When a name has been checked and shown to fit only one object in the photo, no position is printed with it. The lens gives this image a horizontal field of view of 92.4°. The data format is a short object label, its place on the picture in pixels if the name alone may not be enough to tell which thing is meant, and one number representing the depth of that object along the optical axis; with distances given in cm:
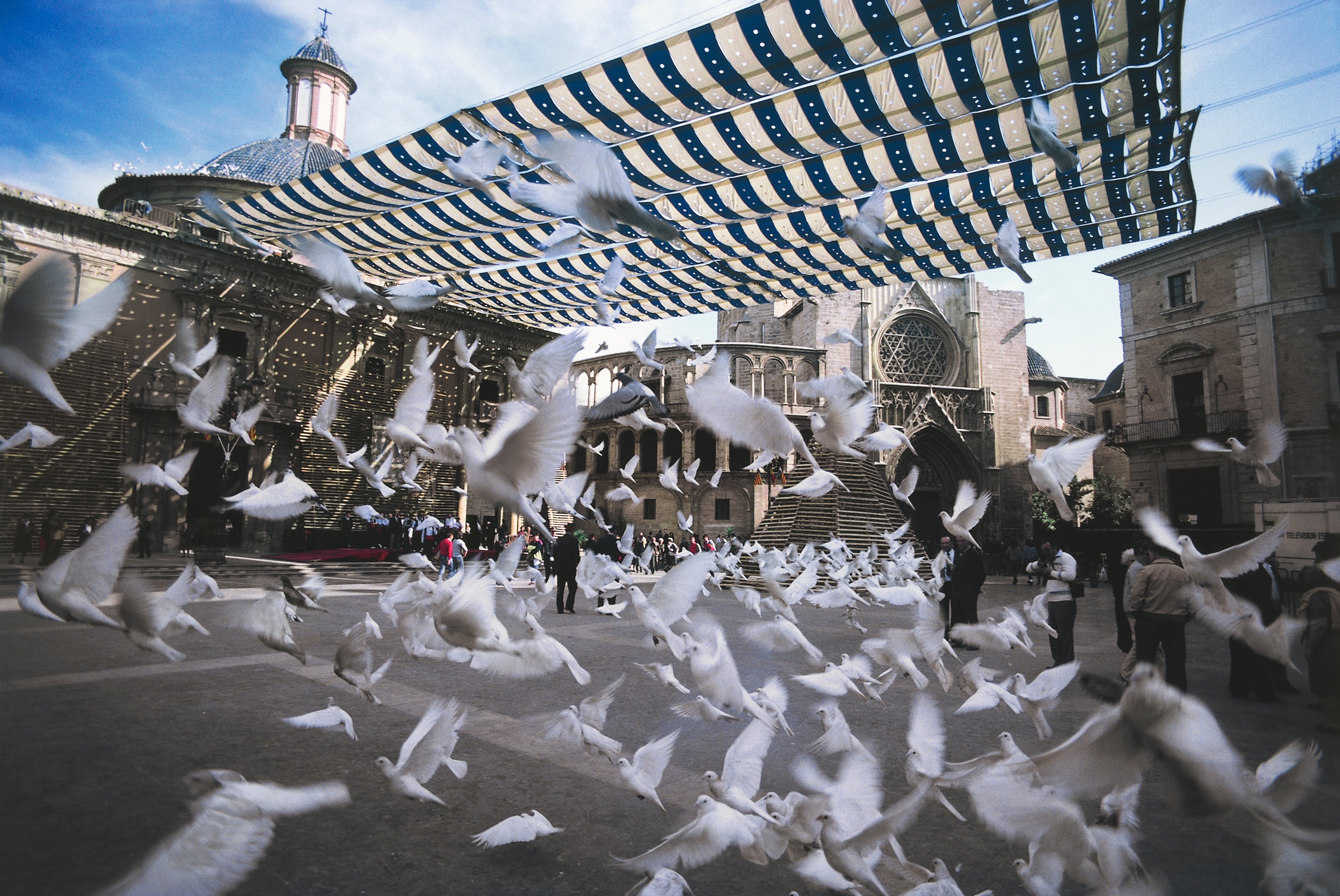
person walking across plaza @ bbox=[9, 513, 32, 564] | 1483
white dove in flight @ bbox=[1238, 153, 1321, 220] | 344
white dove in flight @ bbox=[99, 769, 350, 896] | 182
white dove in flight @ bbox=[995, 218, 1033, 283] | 511
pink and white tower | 2725
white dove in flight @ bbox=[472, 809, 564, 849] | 251
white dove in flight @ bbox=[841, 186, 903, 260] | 461
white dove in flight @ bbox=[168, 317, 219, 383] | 485
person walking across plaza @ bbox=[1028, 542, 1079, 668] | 603
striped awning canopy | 573
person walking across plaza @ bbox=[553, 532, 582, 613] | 1079
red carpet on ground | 1819
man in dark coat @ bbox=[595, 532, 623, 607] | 1214
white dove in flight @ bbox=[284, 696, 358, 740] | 355
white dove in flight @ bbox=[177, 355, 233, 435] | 440
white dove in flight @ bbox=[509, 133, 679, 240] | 287
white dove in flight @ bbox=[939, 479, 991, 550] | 473
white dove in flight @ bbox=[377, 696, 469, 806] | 271
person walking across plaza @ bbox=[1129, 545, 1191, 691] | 495
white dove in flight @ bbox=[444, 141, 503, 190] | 454
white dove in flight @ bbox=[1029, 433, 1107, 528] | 406
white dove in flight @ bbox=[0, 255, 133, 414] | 247
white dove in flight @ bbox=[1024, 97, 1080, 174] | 426
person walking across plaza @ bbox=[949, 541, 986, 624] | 779
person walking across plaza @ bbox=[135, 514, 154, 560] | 1614
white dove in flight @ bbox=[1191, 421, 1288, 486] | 361
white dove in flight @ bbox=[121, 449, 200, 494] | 435
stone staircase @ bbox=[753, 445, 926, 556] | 1822
